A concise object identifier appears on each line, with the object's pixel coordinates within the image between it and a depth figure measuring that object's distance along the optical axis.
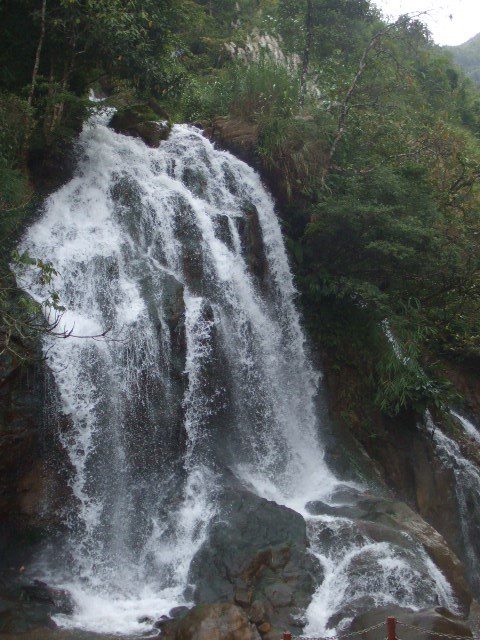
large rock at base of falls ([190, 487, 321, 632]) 6.00
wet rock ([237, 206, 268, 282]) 10.34
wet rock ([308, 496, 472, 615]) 6.59
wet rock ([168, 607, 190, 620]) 5.84
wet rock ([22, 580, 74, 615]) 5.85
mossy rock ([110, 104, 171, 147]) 11.38
